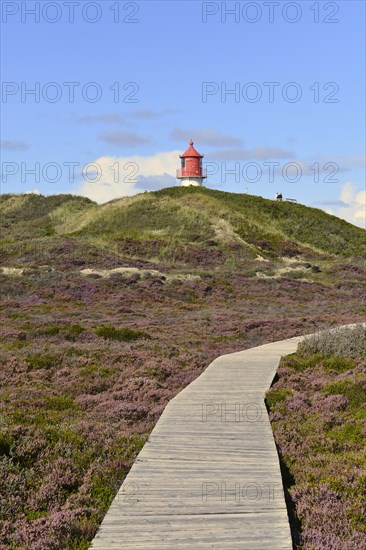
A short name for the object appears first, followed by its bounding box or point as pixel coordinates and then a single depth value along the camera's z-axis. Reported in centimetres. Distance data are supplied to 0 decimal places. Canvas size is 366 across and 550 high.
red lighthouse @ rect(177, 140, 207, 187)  9856
